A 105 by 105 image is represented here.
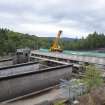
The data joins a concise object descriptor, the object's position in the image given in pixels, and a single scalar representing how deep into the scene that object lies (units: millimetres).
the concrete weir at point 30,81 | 10821
